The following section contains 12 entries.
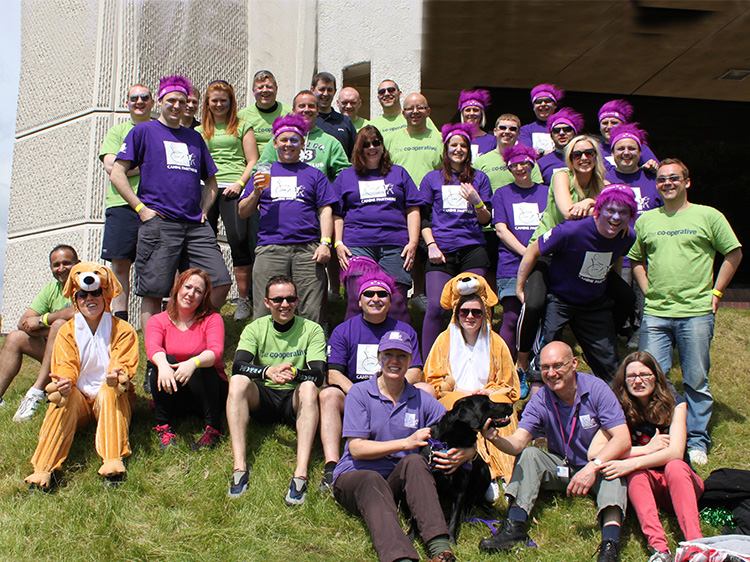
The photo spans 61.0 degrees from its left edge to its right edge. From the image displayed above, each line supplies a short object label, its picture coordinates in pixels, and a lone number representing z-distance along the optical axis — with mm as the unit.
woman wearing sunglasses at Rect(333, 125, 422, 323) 5379
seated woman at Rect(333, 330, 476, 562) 3281
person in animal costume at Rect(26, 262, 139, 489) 3861
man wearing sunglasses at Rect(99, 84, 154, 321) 5410
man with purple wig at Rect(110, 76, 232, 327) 5016
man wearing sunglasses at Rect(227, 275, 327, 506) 4121
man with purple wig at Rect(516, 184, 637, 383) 4664
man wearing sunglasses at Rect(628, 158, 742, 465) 4609
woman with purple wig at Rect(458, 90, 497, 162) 6558
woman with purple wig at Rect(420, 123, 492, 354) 5352
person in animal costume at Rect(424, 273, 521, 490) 4301
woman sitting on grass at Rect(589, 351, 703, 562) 3451
